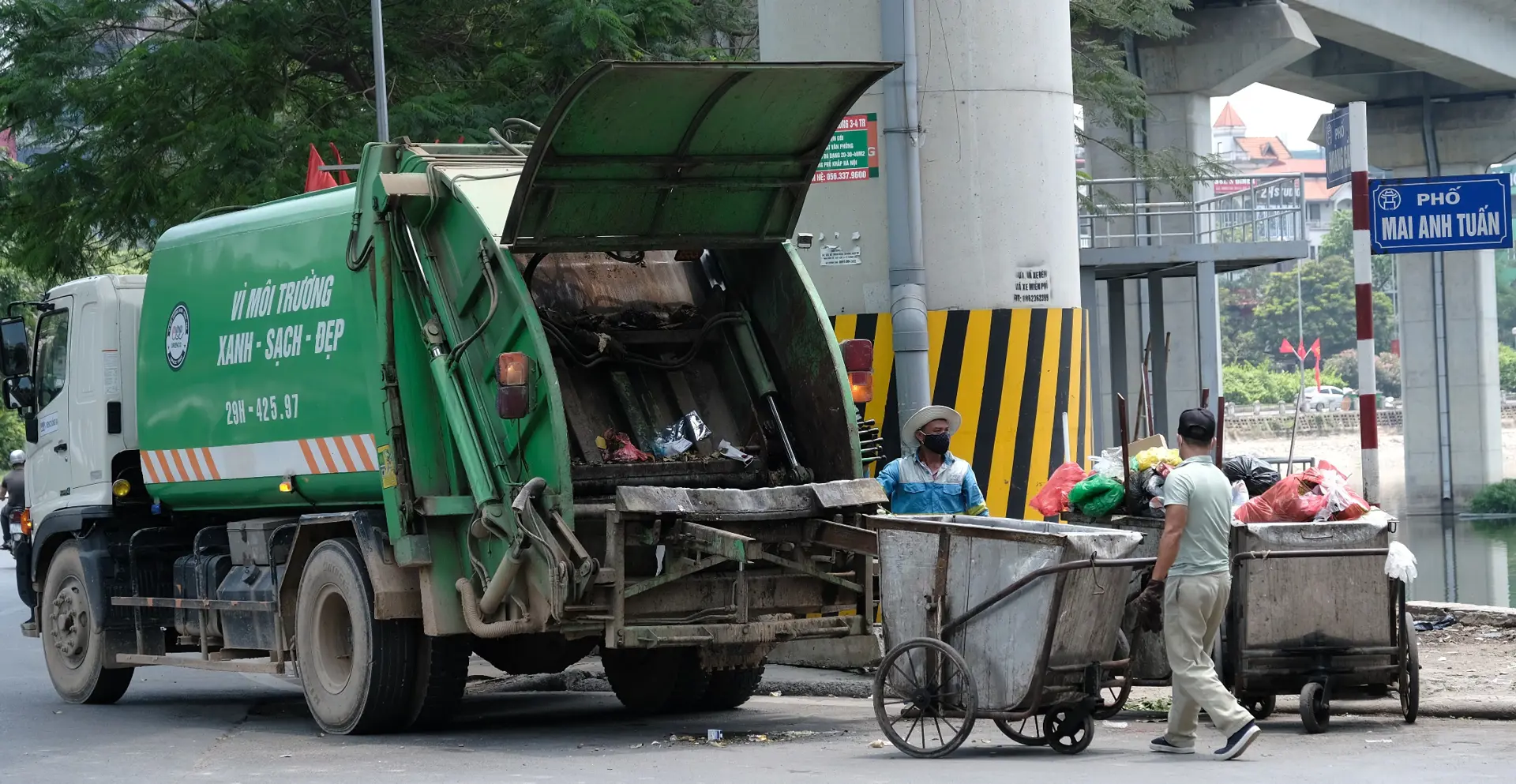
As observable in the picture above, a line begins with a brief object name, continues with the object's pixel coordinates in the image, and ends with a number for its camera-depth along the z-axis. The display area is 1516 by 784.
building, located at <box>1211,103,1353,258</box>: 144.38
